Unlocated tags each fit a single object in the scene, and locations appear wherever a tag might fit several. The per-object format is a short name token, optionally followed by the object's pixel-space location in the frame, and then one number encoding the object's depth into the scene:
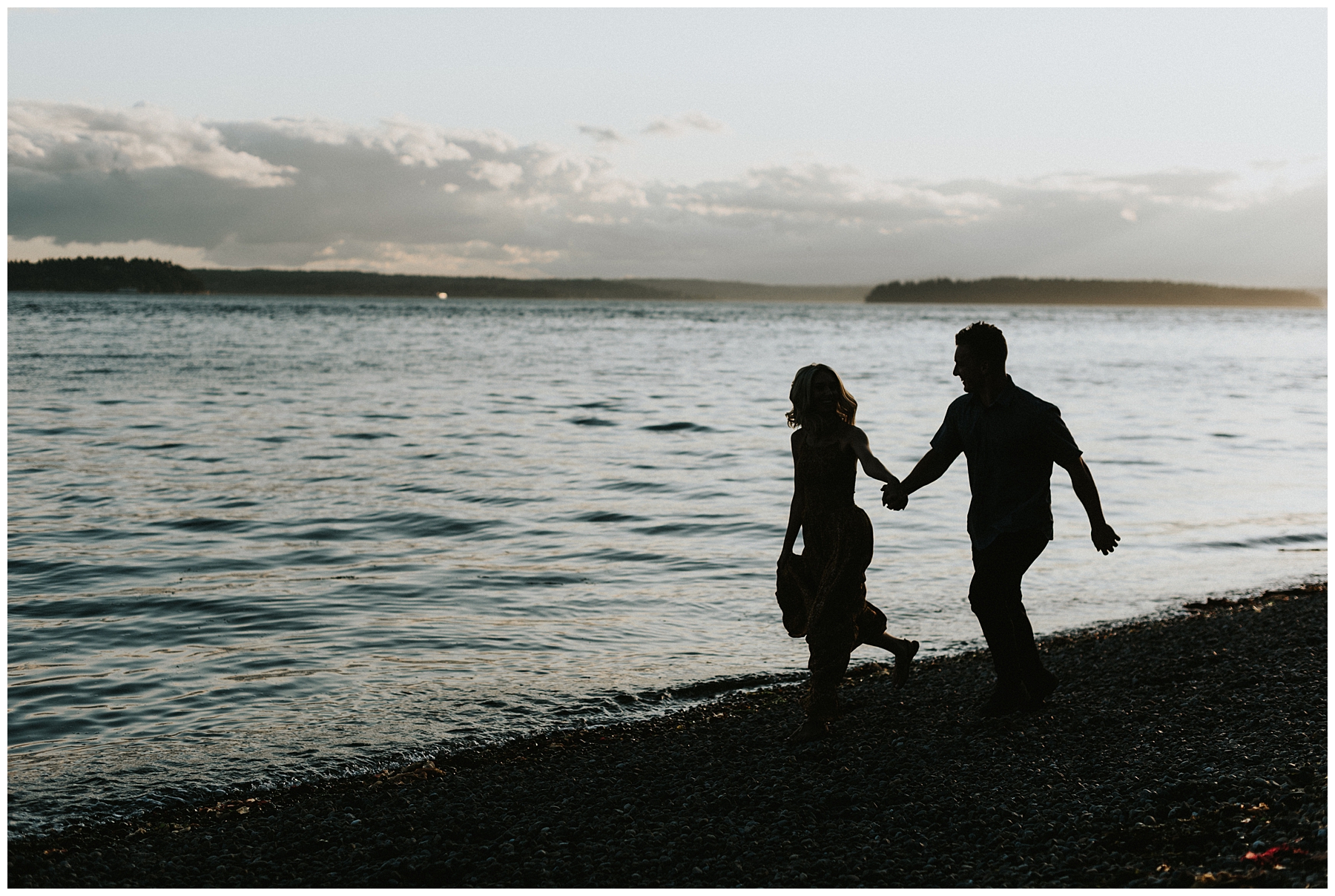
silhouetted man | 5.62
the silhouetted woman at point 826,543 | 5.61
